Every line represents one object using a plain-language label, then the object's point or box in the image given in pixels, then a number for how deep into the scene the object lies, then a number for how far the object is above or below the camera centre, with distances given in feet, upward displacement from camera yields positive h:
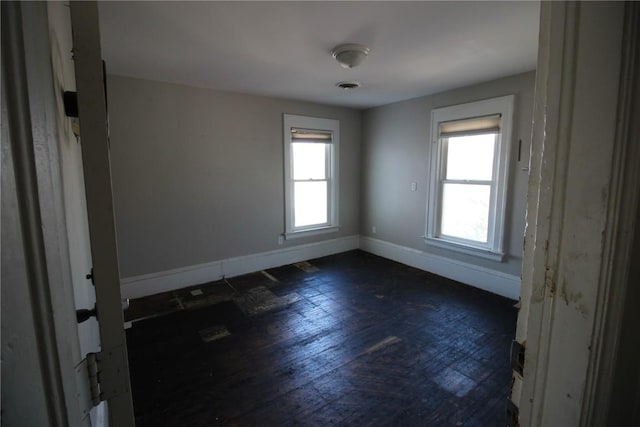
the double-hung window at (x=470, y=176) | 10.59 +0.12
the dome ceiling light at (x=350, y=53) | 7.34 +3.17
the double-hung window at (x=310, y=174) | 13.88 +0.22
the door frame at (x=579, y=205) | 1.55 -0.15
